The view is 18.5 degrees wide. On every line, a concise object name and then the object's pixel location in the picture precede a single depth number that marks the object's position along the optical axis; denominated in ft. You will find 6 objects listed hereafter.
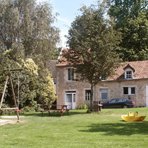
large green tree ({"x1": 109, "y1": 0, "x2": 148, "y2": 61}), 212.84
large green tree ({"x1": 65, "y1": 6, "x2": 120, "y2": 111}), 124.47
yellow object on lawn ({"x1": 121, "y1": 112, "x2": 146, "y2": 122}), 84.12
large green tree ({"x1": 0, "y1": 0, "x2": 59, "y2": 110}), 153.23
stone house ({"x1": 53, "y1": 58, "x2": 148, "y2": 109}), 174.40
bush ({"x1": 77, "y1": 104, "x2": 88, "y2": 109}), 178.52
